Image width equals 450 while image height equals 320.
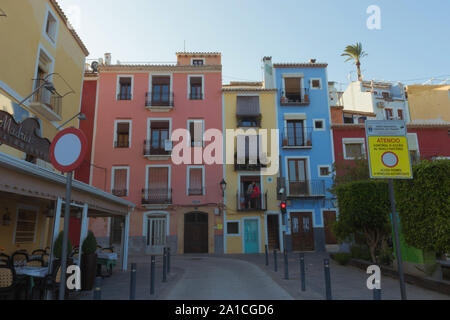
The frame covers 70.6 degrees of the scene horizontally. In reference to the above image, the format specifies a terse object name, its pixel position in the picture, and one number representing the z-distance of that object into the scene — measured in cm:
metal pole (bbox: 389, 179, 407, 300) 529
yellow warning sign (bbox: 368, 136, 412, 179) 569
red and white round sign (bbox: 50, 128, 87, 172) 461
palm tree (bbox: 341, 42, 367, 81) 4162
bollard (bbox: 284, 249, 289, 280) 1052
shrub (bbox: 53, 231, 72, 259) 725
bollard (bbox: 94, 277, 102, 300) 461
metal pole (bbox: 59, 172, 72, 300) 418
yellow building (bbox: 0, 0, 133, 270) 952
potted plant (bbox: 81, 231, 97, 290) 847
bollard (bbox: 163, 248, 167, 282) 1023
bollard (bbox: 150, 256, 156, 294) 812
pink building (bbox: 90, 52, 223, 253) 2239
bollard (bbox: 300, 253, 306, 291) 852
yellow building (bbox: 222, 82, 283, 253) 2266
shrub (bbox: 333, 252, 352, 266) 1366
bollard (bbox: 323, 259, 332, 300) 695
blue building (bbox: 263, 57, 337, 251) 2278
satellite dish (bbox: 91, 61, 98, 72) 2521
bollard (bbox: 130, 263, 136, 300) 667
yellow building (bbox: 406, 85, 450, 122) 3081
